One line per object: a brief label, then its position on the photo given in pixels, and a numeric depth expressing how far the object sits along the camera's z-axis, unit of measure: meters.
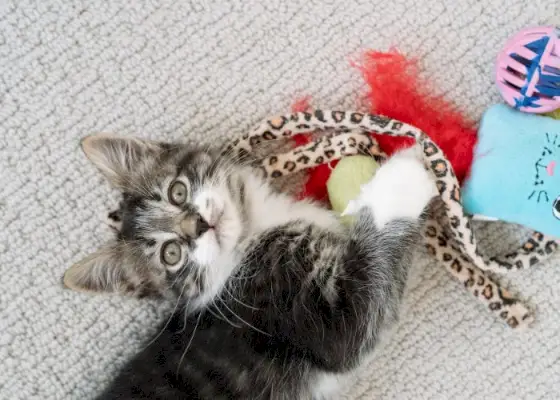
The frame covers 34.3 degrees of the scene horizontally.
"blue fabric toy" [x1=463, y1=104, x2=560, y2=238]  0.44
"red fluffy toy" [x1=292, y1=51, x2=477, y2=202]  0.47
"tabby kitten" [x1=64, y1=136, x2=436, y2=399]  0.44
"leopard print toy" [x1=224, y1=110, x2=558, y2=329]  0.47
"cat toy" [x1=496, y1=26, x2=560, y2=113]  0.44
